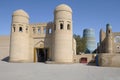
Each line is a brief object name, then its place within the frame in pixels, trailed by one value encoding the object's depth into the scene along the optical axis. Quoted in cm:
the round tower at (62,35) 1635
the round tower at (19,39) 1812
